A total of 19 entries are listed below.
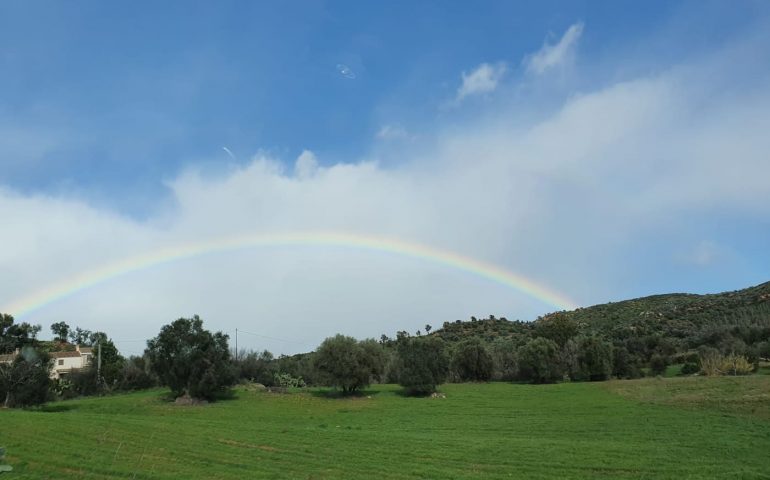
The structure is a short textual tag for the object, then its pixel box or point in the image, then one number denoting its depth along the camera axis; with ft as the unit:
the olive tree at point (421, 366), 179.63
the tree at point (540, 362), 217.36
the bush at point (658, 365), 217.29
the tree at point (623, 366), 217.97
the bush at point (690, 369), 190.68
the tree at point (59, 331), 421.38
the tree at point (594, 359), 212.74
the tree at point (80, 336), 399.44
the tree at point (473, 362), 237.86
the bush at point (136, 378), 224.33
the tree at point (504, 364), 240.83
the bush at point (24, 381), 146.51
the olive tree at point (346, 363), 180.04
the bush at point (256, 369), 240.30
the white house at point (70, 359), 300.65
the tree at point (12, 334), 175.94
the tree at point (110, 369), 221.05
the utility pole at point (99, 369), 217.97
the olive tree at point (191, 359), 161.27
